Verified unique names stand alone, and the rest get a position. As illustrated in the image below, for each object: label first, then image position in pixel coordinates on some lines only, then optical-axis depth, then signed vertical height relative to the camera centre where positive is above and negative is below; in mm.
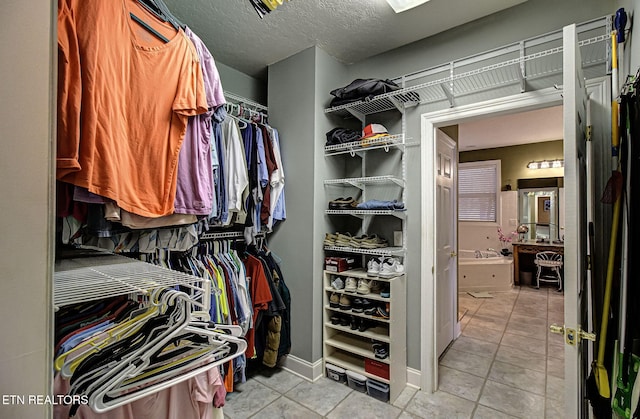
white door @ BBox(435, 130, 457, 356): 2637 -300
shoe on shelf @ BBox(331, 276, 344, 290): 2367 -590
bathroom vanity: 5474 -789
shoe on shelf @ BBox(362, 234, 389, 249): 2301 -256
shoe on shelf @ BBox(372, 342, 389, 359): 2139 -1022
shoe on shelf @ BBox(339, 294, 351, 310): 2312 -722
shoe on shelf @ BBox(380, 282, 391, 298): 2154 -600
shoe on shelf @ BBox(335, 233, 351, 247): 2375 -242
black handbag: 2209 +908
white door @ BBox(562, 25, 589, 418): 1062 -62
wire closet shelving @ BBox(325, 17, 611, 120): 1690 +905
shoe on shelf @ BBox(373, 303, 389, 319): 2129 -740
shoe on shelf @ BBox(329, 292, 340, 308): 2370 -726
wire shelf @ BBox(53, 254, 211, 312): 698 -196
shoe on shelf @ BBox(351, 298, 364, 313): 2252 -737
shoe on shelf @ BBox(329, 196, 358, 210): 2381 +49
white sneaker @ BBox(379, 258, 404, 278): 2211 -442
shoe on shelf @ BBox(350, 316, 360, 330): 2300 -878
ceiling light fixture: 1867 +1312
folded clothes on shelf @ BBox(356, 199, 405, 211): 2188 +38
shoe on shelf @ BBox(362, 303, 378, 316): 2193 -743
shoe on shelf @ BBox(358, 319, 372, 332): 2281 -898
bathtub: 5113 -1116
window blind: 6008 +394
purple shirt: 1456 +263
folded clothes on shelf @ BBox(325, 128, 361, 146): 2431 +608
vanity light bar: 5441 +876
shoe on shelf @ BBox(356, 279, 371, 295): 2236 -582
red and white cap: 2330 +627
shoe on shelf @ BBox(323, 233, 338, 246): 2417 -241
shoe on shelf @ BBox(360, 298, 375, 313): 2234 -715
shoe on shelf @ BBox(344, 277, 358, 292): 2293 -581
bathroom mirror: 5562 -26
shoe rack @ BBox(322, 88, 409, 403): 2166 -244
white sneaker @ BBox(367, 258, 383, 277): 2233 -438
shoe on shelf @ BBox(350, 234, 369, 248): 2332 -245
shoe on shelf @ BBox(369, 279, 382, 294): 2273 -586
